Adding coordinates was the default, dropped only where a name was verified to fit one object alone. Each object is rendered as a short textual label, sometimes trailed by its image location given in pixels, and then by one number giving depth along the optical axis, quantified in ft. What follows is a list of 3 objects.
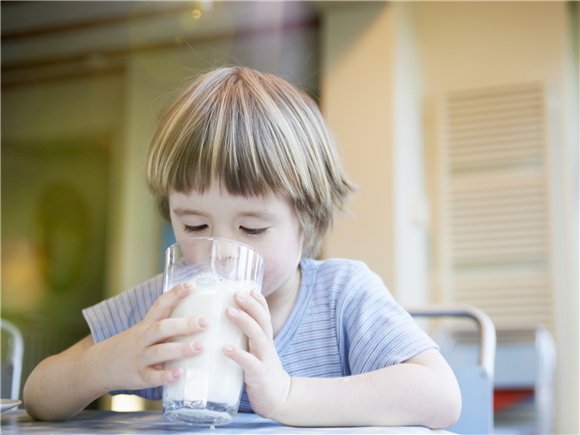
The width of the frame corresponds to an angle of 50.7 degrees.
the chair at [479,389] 3.16
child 2.02
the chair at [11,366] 4.35
